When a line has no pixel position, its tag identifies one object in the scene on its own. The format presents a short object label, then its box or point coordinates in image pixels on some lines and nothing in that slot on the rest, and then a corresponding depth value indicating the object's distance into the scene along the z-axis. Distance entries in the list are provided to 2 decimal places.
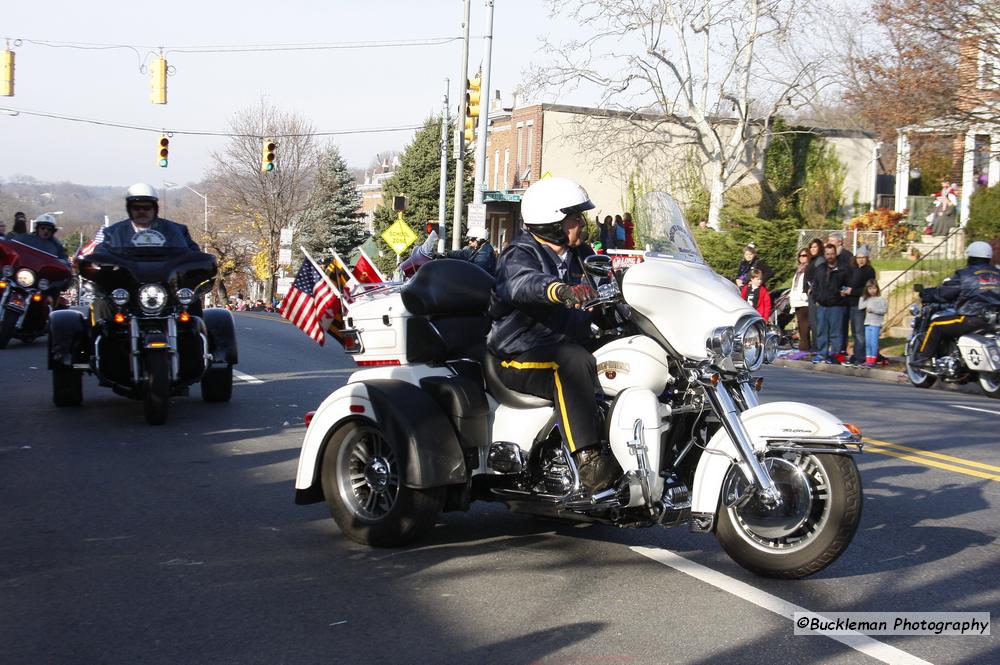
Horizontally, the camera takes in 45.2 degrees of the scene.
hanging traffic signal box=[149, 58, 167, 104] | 27.36
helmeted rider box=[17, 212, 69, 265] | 19.02
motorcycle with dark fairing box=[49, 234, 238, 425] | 10.88
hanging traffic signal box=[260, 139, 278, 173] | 33.47
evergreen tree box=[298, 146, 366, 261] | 74.69
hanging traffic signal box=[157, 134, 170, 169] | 33.44
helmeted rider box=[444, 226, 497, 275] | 12.33
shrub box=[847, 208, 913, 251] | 32.66
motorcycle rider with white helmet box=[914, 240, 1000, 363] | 16.77
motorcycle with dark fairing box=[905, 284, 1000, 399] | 16.53
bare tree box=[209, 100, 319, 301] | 72.56
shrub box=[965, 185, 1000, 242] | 26.78
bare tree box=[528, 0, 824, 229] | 38.50
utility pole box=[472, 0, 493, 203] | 32.09
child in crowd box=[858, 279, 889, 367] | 20.05
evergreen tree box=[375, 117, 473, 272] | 68.38
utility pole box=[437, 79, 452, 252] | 40.28
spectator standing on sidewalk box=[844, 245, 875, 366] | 20.28
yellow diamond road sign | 36.81
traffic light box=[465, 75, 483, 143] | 29.52
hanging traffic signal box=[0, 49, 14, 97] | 27.67
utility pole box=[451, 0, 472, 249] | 33.90
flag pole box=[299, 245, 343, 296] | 8.07
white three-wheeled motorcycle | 5.55
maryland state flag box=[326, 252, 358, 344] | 7.74
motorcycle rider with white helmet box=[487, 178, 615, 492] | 5.86
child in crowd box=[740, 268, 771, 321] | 21.97
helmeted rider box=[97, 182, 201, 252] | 11.41
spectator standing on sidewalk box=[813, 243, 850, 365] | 20.44
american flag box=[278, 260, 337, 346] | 8.16
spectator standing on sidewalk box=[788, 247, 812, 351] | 22.58
